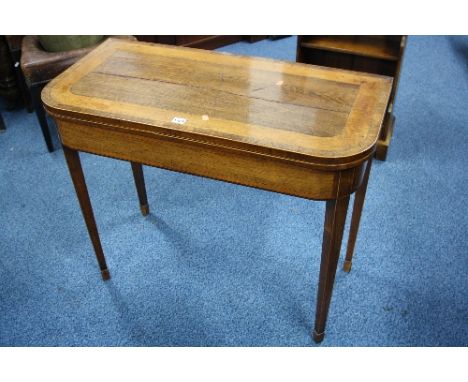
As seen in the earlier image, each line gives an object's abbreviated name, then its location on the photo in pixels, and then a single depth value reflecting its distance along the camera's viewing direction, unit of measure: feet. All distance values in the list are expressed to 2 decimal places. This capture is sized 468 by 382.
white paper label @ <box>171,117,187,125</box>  3.78
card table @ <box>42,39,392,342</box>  3.55
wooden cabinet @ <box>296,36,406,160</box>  7.35
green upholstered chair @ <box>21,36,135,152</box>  7.08
